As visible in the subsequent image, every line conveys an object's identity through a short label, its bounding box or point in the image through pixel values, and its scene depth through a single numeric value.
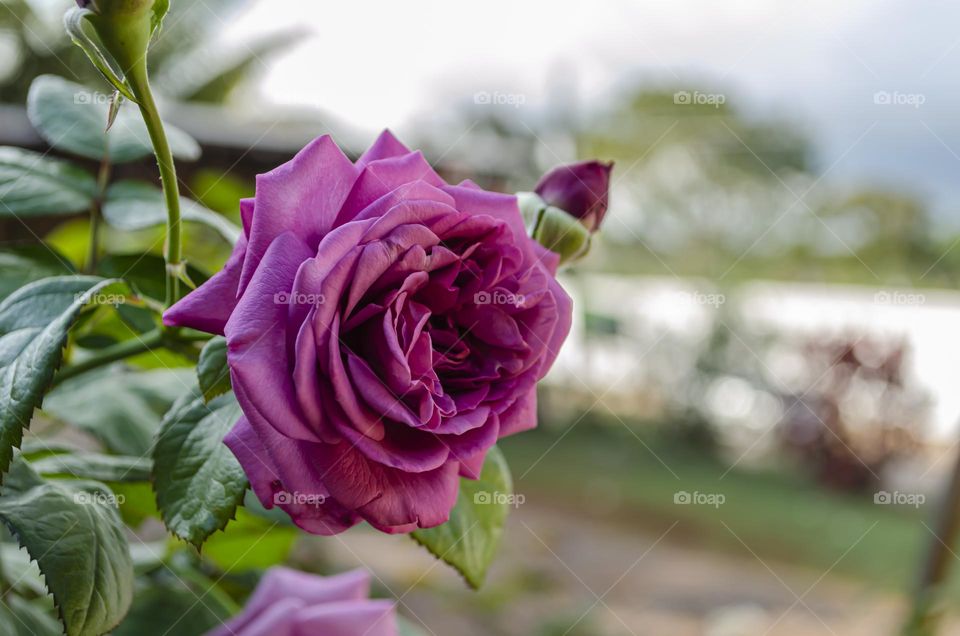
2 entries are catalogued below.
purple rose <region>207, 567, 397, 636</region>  0.34
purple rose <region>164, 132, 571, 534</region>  0.22
